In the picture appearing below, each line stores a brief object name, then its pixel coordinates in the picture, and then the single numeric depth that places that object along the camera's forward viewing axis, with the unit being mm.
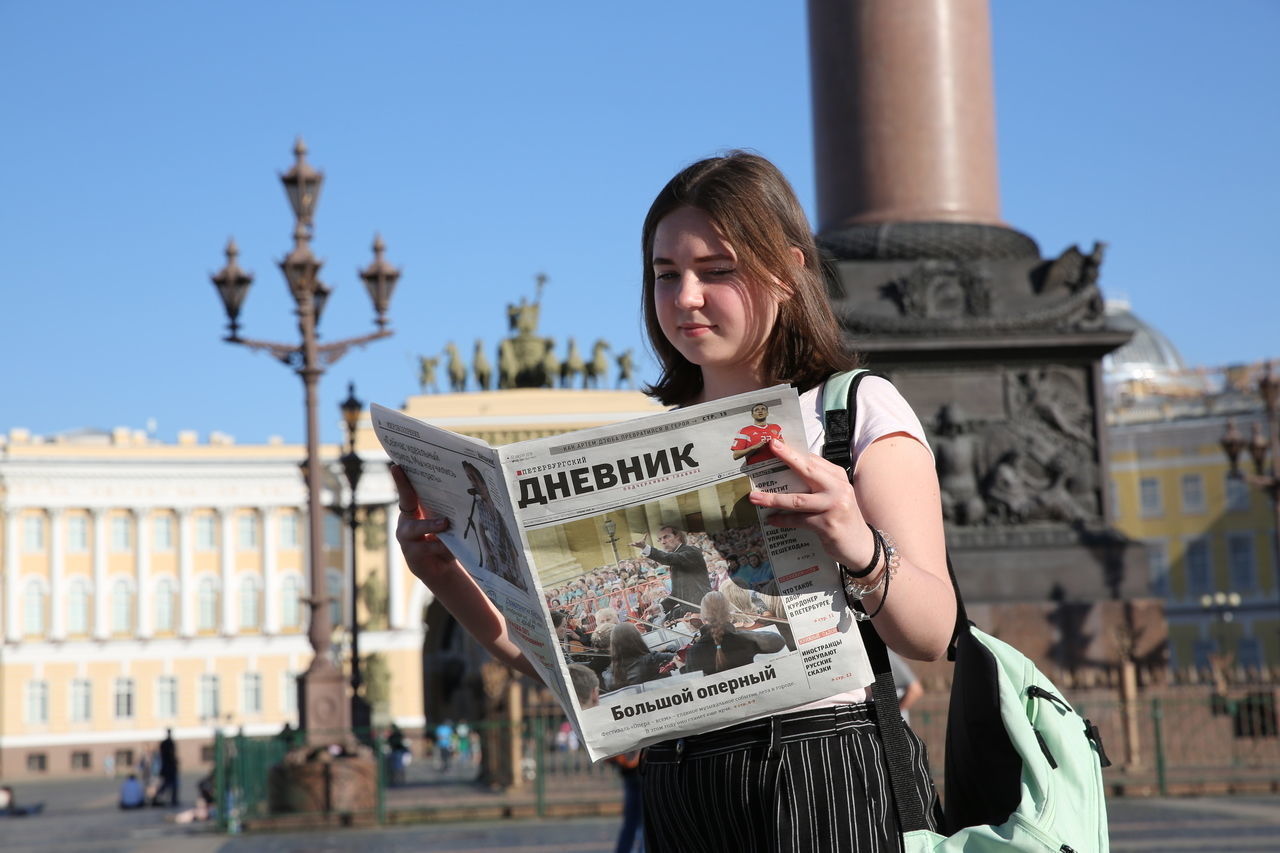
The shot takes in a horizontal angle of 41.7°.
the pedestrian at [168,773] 29219
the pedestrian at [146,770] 38281
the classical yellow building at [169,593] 62406
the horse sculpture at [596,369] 64562
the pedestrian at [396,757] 18562
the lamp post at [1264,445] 23578
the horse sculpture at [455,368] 63875
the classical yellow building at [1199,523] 62156
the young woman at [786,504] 2096
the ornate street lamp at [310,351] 16719
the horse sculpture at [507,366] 61469
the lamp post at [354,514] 21188
